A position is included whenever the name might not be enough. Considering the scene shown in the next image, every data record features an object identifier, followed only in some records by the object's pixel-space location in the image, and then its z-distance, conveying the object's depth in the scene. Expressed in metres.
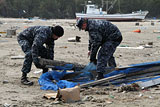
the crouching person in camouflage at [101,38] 11.32
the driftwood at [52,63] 11.80
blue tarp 11.06
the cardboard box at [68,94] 9.07
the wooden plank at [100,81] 10.87
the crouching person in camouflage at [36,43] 11.28
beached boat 99.73
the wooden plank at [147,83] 10.53
